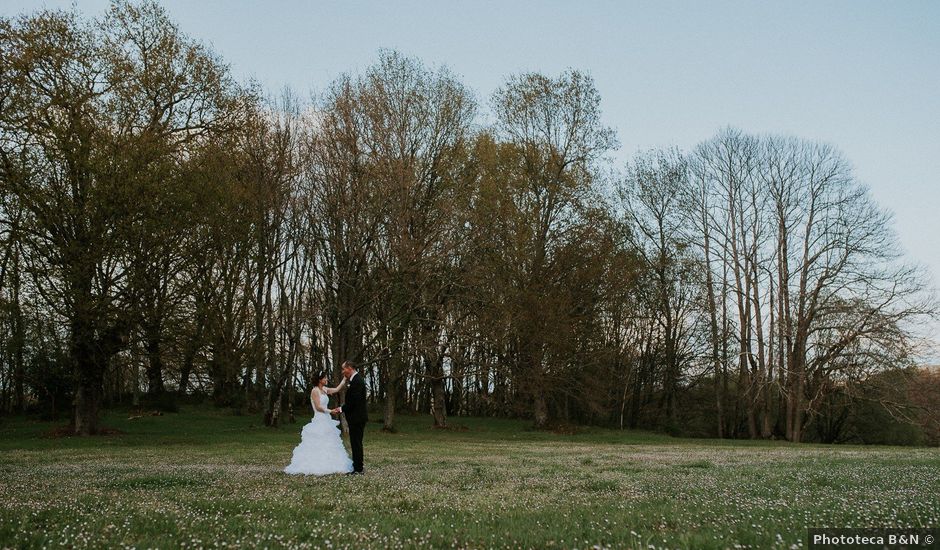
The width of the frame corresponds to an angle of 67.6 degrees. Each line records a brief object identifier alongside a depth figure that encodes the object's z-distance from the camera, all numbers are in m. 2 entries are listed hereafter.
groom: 16.38
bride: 16.41
